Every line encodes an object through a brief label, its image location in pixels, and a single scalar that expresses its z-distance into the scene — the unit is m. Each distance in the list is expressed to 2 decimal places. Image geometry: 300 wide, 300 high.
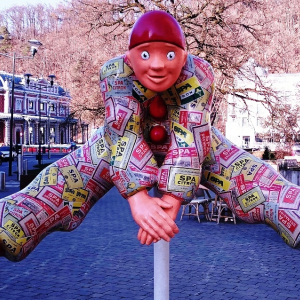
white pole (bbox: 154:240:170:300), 3.33
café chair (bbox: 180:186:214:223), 10.90
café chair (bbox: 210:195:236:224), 10.77
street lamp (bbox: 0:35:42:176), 21.50
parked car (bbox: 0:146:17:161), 34.19
